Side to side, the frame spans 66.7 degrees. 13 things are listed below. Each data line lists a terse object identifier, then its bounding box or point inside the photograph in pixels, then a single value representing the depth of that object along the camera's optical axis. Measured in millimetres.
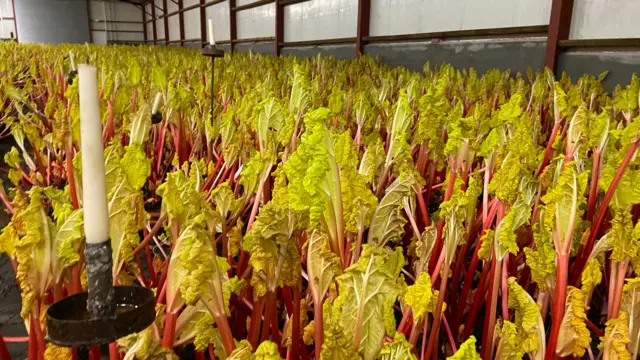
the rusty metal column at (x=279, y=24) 9438
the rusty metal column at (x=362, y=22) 6891
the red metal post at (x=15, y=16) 20891
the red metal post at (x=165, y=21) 18172
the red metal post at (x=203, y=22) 13812
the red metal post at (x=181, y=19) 16172
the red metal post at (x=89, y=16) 22078
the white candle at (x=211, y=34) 1647
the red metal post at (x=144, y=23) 22250
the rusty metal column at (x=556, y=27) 4156
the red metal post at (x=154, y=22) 20578
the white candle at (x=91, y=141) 399
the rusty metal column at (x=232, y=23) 11805
